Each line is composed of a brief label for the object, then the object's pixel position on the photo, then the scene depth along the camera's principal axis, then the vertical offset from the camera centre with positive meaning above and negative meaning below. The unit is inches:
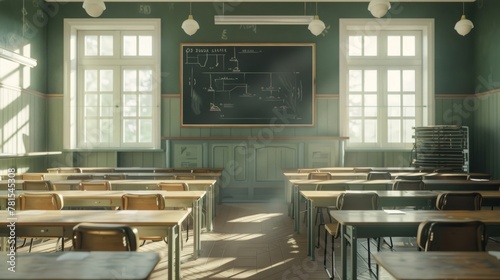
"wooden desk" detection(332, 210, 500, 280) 113.7 -22.3
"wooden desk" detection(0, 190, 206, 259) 161.2 -22.6
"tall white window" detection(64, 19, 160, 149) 365.4 +43.8
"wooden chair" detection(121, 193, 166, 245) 150.7 -22.1
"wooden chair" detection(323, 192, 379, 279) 151.8 -22.1
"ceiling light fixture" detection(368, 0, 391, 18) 210.5 +64.8
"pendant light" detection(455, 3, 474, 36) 293.7 +76.5
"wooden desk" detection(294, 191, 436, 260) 160.1 -23.1
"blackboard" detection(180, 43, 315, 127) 356.8 +46.0
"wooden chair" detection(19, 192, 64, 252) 149.7 -21.4
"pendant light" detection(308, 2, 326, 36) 286.0 +75.0
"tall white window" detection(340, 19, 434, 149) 367.2 +45.8
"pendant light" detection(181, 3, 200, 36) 298.9 +78.4
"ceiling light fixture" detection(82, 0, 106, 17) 203.3 +62.9
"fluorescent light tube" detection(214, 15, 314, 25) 344.3 +95.0
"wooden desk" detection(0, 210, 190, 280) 111.7 -21.9
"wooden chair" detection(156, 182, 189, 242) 194.4 -21.5
